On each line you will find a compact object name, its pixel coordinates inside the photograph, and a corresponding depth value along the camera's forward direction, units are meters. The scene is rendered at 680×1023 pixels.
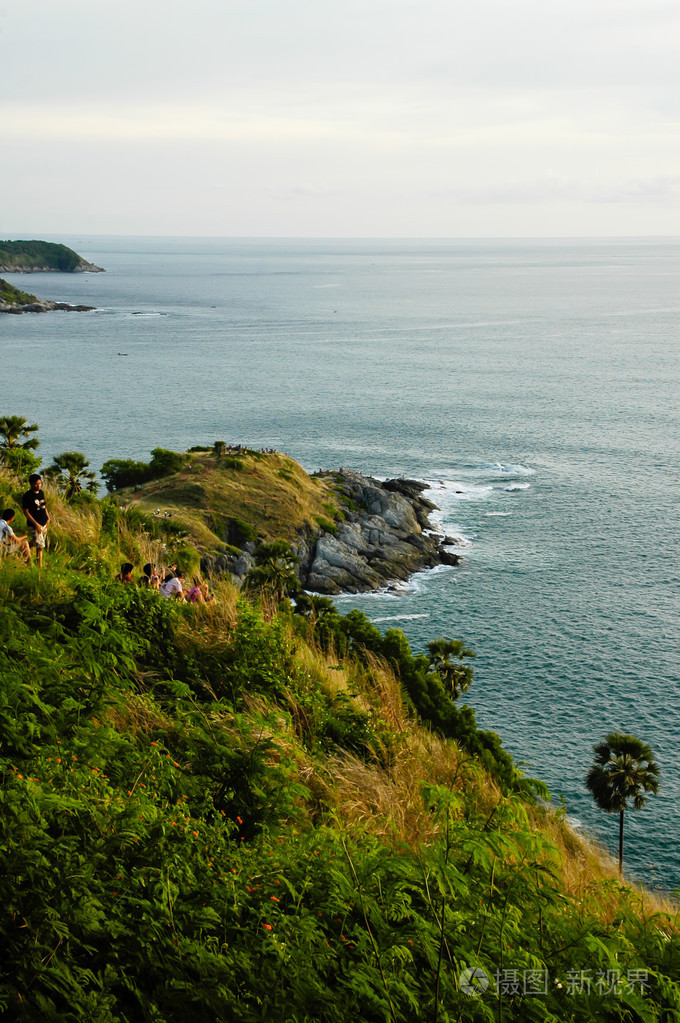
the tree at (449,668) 36.78
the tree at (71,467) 38.62
